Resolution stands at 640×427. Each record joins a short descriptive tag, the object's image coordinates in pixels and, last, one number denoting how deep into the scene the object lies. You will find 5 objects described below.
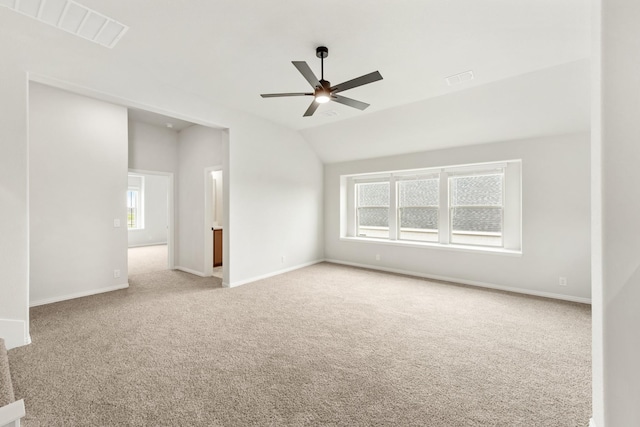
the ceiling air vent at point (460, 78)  3.39
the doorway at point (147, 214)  9.15
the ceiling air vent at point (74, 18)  2.25
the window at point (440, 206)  4.78
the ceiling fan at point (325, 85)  2.49
